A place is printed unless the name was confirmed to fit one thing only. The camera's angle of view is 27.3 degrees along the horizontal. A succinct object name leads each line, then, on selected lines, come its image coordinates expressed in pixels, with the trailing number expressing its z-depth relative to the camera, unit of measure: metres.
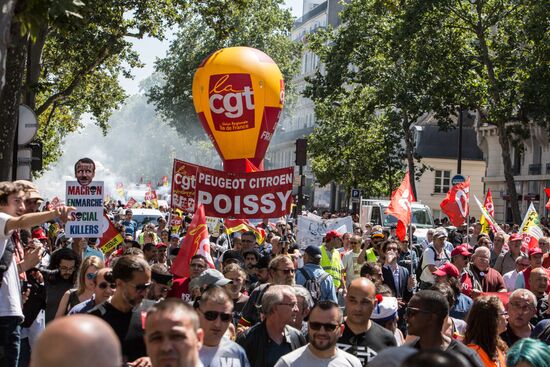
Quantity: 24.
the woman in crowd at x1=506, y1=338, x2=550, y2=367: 5.85
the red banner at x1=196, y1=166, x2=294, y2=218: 16.28
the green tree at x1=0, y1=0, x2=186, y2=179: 6.83
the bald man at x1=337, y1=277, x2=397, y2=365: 7.42
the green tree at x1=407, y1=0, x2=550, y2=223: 35.56
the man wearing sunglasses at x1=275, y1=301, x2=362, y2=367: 6.67
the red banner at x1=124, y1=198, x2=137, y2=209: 42.81
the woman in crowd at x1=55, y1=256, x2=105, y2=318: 8.51
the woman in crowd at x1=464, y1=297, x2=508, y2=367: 7.31
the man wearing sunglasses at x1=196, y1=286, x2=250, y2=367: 6.39
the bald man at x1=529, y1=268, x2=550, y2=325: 10.87
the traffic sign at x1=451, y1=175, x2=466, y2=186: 34.05
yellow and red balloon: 28.09
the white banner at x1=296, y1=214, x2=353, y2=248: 18.70
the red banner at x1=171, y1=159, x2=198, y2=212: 17.28
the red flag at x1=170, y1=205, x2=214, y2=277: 11.43
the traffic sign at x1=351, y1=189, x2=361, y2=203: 47.94
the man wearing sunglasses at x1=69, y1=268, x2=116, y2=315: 7.61
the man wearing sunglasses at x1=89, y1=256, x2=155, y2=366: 6.42
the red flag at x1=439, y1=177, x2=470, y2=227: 23.84
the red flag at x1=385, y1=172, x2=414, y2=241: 18.75
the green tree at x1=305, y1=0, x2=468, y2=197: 38.44
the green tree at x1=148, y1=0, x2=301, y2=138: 63.19
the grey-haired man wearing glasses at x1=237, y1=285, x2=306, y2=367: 7.59
